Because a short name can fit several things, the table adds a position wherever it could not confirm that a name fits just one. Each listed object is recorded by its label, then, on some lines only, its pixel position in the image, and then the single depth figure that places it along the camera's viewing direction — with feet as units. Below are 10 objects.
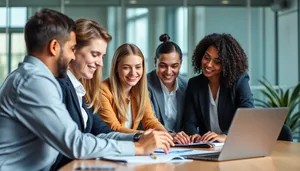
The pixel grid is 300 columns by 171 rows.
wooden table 6.94
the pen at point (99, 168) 6.78
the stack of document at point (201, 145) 9.29
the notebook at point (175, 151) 8.33
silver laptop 7.50
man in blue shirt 6.97
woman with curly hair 11.71
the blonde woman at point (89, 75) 9.36
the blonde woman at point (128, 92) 11.50
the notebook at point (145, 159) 7.22
